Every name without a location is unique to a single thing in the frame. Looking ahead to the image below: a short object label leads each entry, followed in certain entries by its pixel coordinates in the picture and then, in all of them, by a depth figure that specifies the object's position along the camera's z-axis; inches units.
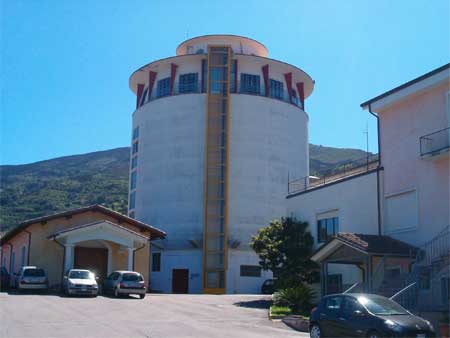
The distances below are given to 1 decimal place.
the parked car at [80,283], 1294.3
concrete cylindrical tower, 2221.9
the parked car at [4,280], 1543.6
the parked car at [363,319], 606.5
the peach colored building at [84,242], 1566.2
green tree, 1360.7
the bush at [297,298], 1101.7
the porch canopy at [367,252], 1019.3
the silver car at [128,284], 1334.9
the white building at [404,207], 964.0
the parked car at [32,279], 1418.6
